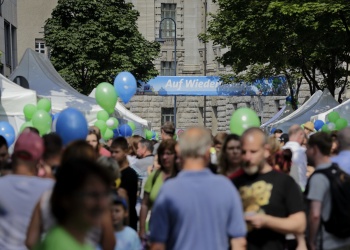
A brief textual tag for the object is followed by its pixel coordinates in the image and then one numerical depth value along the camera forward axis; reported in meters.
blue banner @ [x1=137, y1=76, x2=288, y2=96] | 62.47
